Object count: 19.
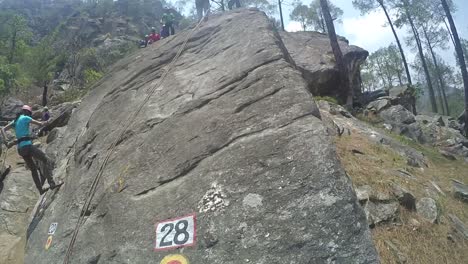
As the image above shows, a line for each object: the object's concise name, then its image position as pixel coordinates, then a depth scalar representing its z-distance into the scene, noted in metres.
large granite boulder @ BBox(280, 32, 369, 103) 16.94
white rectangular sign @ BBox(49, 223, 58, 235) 5.95
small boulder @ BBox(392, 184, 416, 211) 6.77
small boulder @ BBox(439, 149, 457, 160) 13.77
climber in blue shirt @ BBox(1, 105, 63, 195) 7.52
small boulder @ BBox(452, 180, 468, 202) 8.36
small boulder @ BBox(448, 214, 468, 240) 6.56
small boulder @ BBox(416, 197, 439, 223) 6.56
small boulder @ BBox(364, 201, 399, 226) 6.31
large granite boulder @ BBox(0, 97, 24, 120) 23.25
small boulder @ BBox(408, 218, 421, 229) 6.30
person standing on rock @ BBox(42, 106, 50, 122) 15.58
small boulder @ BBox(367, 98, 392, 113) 17.84
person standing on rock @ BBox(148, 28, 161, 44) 17.28
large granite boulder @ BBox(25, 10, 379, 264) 3.81
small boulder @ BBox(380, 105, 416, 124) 16.83
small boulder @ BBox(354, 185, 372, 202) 6.67
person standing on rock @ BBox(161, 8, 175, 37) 17.55
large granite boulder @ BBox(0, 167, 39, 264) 7.36
